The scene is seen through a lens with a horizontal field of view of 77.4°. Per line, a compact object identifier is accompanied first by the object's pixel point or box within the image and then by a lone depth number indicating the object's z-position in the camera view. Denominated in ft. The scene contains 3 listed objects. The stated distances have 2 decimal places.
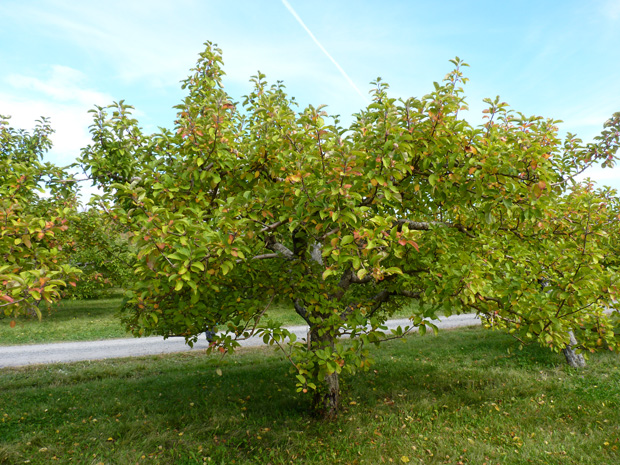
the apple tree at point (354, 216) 13.78
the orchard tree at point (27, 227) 12.26
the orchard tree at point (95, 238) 25.22
